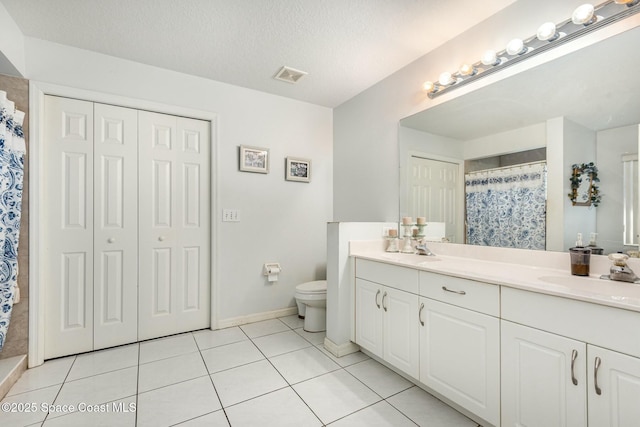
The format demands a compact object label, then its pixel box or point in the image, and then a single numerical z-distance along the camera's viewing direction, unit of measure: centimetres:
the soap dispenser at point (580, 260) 135
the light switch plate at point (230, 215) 266
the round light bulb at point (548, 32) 145
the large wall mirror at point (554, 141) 131
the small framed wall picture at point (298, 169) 300
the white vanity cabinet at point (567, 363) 93
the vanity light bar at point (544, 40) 132
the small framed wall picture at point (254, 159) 274
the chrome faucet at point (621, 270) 121
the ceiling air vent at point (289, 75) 243
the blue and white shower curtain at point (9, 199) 161
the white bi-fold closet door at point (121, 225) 209
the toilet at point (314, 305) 251
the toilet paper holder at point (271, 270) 285
